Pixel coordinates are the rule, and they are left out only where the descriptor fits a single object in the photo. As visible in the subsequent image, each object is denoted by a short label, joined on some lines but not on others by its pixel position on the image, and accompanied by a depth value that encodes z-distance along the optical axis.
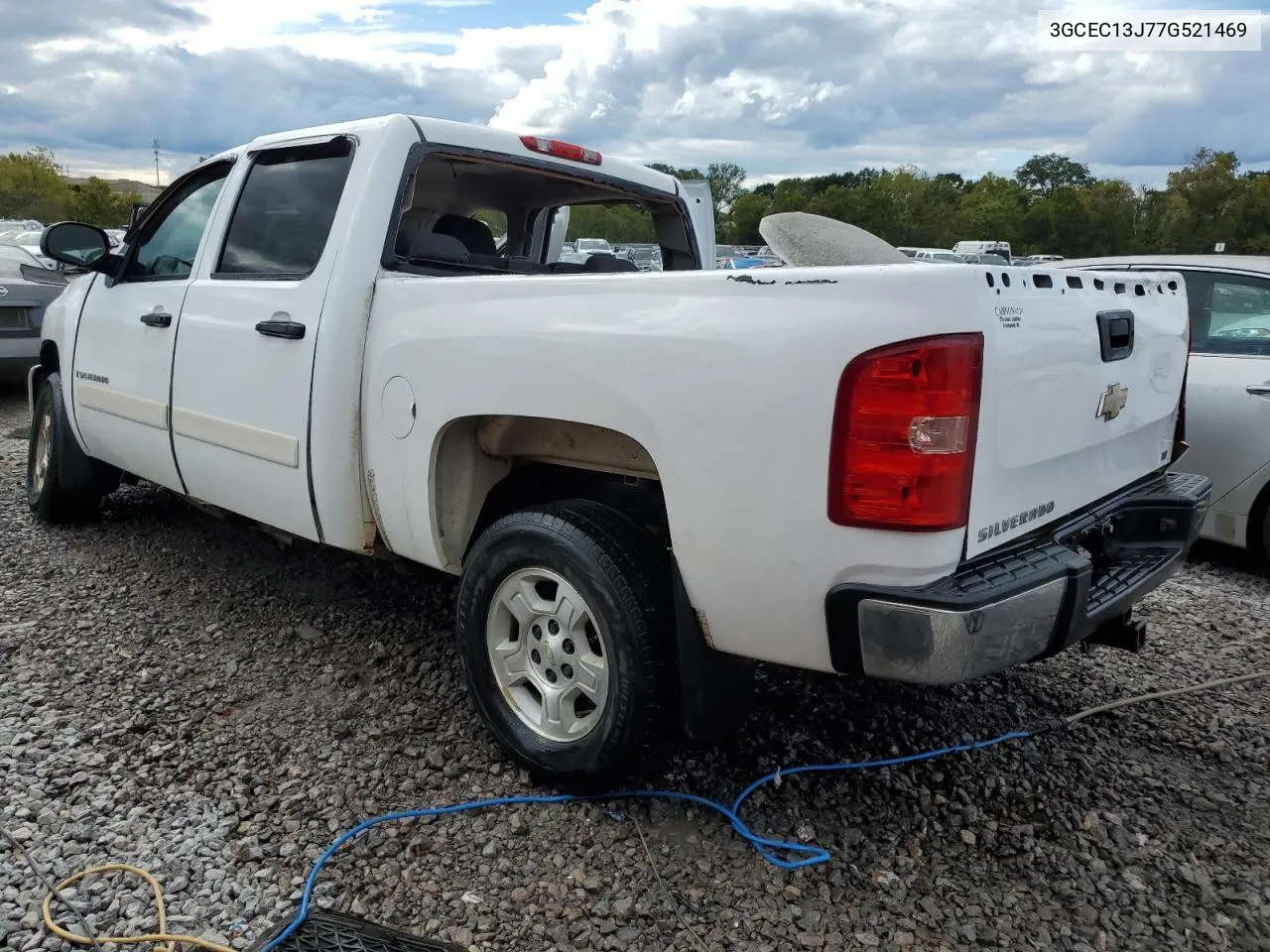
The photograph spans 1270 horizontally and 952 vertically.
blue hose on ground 2.56
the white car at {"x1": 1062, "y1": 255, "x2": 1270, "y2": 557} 4.71
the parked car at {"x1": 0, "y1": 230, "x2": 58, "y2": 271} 15.01
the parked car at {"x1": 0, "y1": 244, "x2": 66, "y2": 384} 8.66
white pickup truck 2.13
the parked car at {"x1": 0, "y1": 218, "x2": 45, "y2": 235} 21.12
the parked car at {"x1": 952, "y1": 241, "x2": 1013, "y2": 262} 29.57
